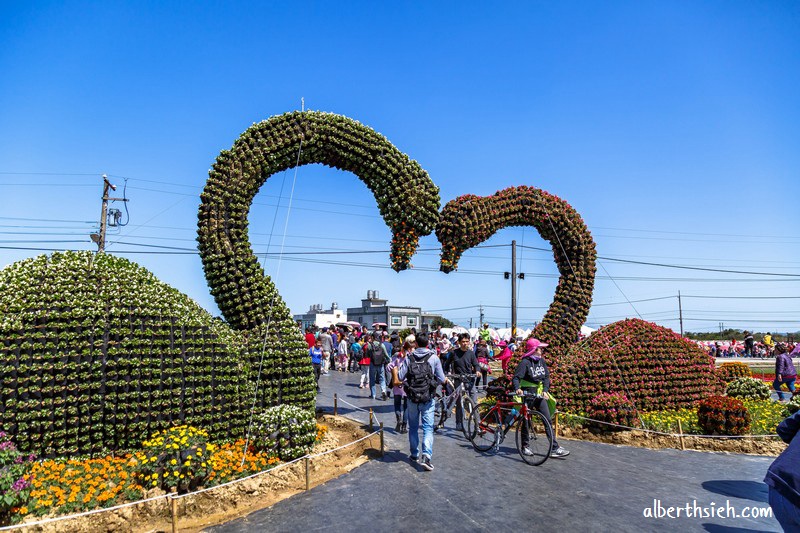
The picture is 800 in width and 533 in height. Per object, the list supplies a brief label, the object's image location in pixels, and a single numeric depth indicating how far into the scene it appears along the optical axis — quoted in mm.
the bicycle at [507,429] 7168
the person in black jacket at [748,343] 32931
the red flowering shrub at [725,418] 9039
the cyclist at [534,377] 7457
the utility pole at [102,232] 22009
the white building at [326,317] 51719
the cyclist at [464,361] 9906
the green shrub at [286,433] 7297
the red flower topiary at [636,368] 10023
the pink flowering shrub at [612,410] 9305
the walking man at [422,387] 6874
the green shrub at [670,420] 9422
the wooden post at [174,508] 5145
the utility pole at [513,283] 25109
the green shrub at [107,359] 6930
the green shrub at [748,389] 12477
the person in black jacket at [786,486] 2854
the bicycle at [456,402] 8812
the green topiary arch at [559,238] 10164
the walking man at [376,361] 12742
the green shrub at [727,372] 12594
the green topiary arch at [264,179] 8766
